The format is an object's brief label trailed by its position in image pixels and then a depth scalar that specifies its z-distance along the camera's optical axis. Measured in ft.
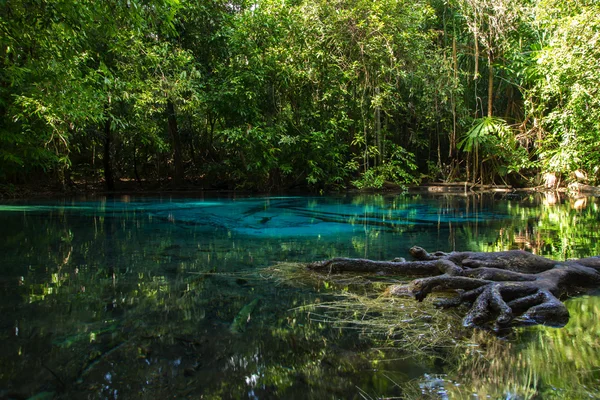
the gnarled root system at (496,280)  8.85
